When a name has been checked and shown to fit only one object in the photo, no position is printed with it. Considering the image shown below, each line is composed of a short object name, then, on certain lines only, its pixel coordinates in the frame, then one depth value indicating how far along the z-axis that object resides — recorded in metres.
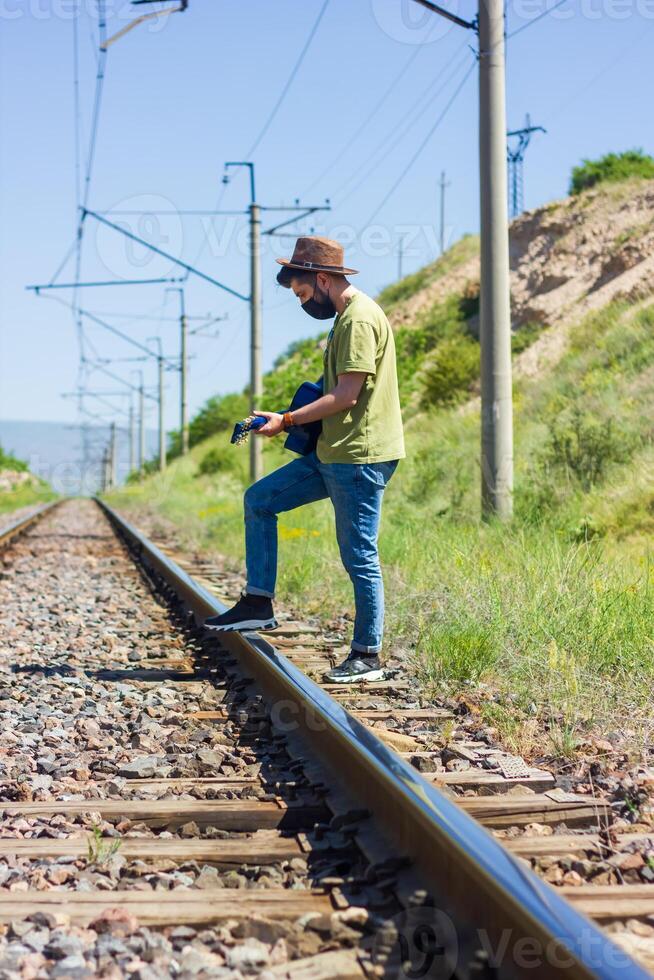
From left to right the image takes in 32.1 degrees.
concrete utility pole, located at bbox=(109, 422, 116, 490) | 96.94
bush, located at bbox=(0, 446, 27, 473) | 116.62
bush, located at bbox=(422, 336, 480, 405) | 27.11
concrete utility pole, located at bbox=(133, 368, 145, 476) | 64.81
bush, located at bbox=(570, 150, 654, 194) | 38.03
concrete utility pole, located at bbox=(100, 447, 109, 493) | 116.64
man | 5.27
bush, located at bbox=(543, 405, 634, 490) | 11.93
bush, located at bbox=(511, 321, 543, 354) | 30.17
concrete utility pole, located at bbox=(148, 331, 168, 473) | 46.60
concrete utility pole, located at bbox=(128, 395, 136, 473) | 78.21
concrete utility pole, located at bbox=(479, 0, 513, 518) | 10.12
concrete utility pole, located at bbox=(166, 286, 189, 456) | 42.62
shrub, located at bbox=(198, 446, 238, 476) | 44.75
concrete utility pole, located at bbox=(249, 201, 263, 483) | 21.70
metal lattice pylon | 34.84
